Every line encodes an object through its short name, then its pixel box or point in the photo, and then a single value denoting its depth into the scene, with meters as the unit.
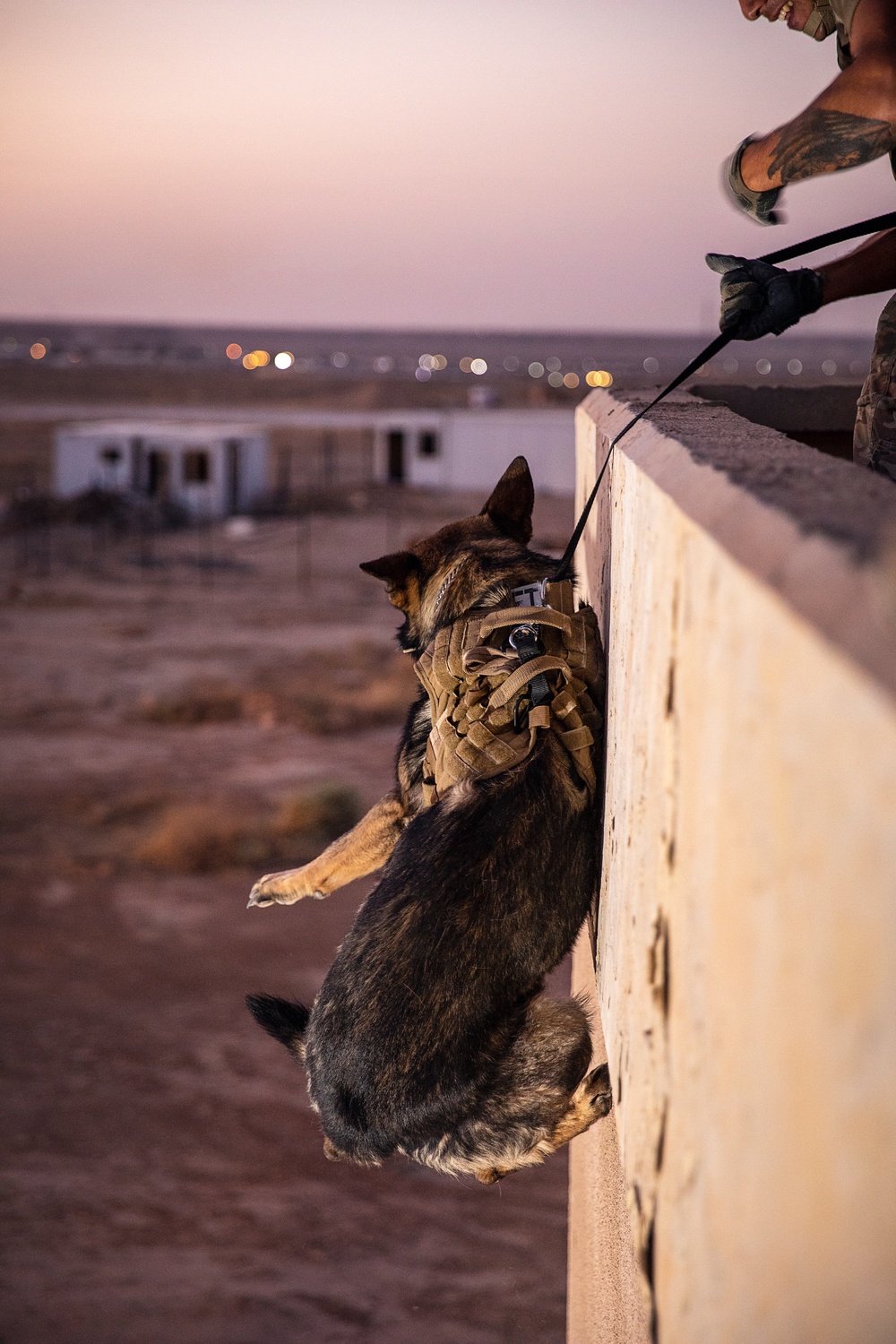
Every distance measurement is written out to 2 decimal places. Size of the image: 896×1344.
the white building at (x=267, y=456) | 45.75
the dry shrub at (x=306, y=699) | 22.38
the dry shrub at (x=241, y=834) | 16.20
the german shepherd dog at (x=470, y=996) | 2.80
